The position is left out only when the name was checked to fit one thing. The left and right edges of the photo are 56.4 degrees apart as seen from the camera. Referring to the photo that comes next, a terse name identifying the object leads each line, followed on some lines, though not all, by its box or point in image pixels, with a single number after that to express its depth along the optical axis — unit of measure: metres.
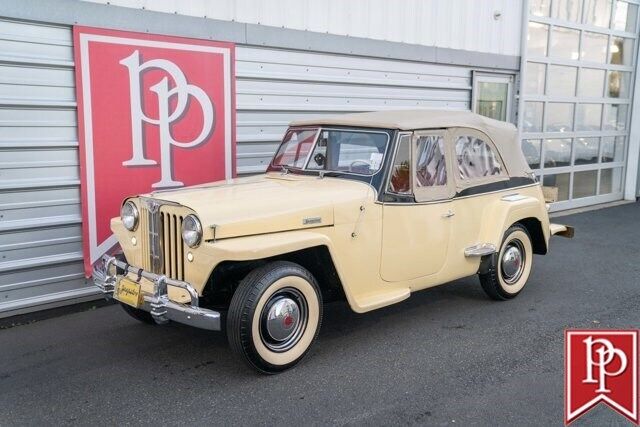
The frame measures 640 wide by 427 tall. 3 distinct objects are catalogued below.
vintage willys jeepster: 3.89
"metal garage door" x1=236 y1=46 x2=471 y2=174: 6.57
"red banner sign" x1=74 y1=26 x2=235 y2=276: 5.46
